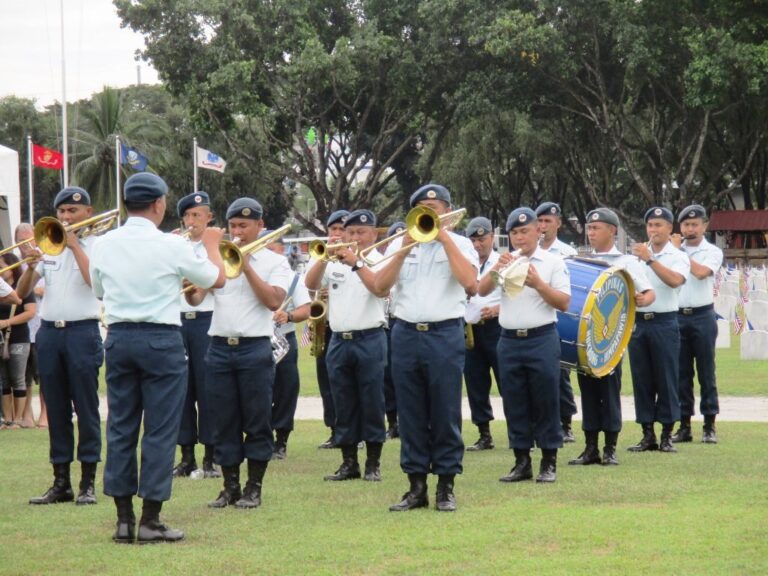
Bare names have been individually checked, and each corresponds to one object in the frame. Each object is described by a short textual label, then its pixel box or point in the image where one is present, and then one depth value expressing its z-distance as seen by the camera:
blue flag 39.44
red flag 34.53
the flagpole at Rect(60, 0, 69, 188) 35.12
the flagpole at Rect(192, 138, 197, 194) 40.19
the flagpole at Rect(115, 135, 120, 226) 41.57
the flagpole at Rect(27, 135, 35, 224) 35.20
